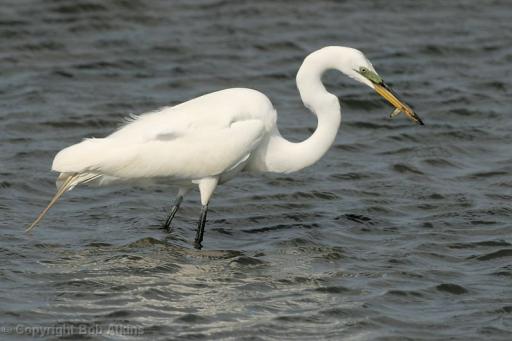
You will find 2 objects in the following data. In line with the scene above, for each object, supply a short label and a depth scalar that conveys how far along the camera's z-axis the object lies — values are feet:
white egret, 54.34
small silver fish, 56.24
